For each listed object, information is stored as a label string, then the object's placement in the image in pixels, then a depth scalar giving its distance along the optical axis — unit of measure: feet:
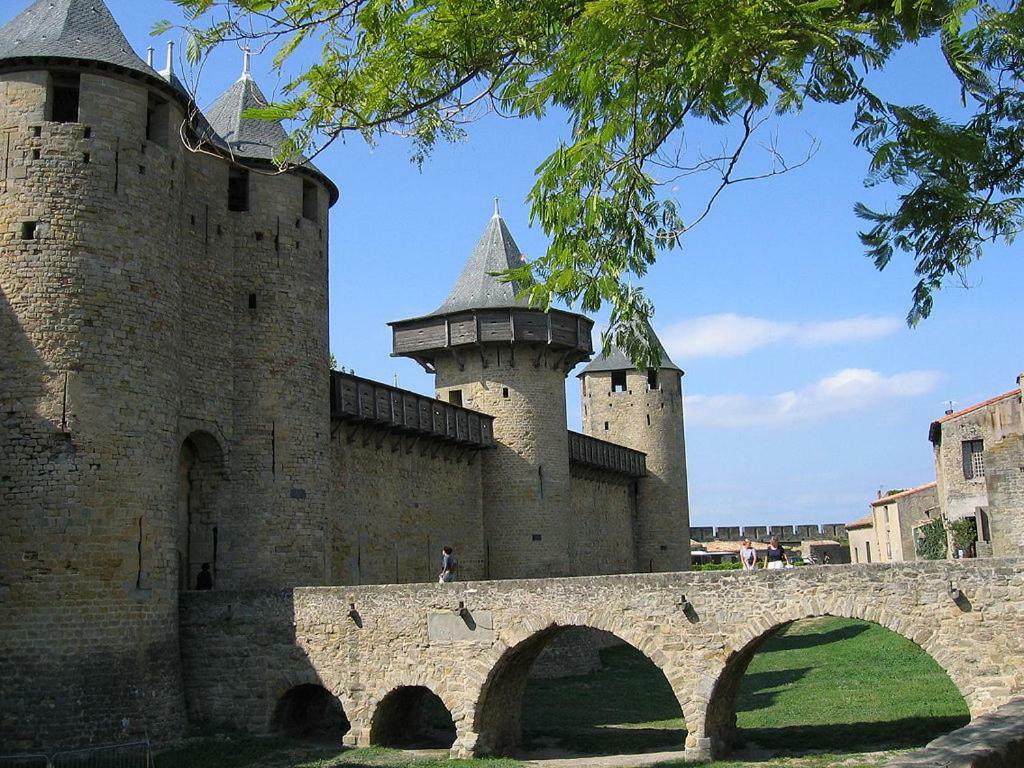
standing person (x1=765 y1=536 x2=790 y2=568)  68.23
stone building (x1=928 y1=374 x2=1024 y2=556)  99.66
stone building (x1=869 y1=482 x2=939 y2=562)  130.21
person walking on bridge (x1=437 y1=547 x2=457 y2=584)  62.69
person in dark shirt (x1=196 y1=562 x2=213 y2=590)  60.34
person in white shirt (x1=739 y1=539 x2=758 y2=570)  66.90
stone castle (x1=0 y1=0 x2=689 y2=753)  49.83
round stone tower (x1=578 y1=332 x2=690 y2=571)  119.55
